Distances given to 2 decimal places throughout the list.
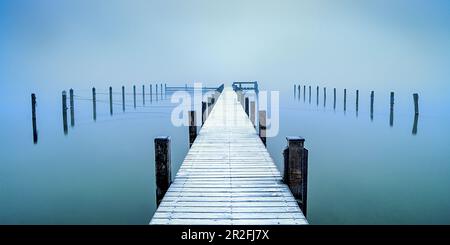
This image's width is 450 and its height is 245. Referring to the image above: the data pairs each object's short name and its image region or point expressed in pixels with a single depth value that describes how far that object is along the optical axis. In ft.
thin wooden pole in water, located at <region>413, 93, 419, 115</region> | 70.29
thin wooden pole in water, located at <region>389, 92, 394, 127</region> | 71.56
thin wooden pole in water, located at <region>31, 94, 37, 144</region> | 52.60
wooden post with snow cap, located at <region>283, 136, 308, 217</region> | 17.47
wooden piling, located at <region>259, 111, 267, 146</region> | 33.94
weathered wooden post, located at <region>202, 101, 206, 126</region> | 43.89
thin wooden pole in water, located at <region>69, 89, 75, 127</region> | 68.03
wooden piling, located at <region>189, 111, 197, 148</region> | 33.65
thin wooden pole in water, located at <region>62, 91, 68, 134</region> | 61.53
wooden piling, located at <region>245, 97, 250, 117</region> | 50.91
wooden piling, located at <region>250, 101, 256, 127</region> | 41.88
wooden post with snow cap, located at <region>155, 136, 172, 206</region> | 18.02
